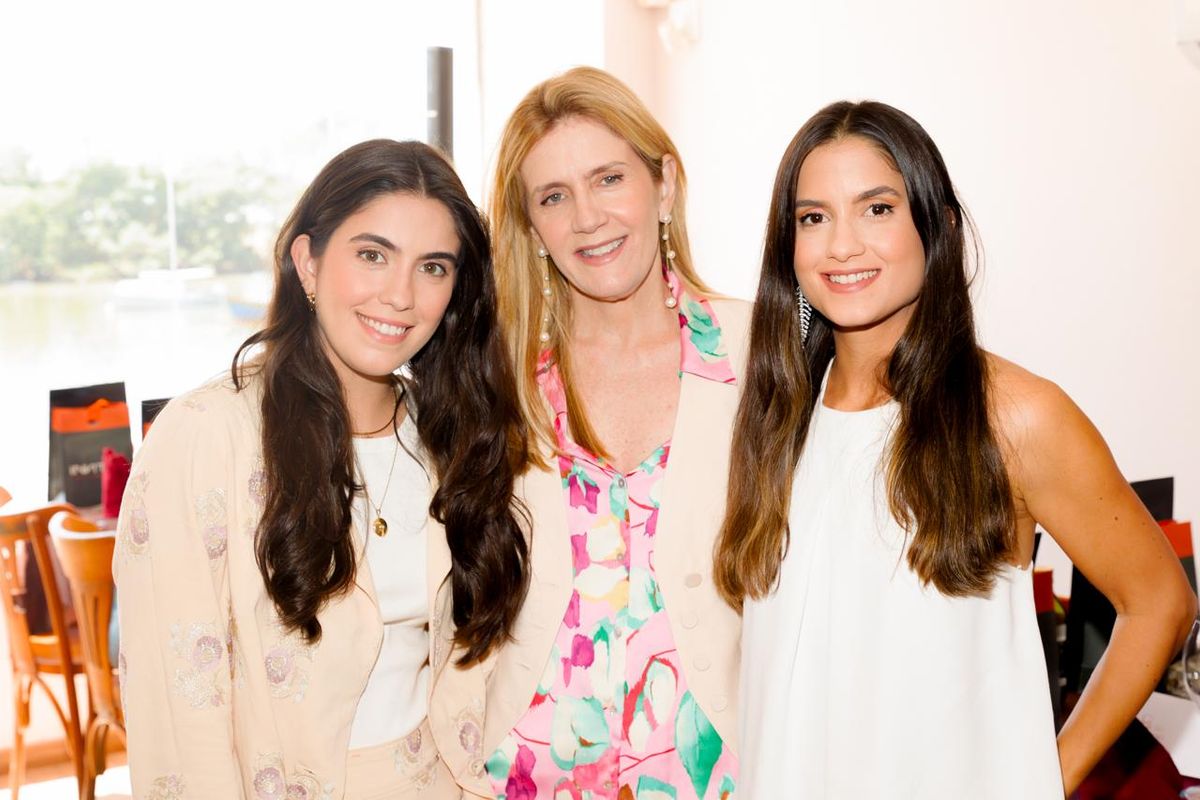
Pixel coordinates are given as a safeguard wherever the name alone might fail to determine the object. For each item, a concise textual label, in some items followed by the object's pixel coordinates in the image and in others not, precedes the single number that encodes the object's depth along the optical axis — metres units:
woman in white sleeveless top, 1.63
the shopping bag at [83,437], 4.06
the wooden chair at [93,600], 3.32
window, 4.90
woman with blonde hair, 1.98
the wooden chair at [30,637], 3.56
